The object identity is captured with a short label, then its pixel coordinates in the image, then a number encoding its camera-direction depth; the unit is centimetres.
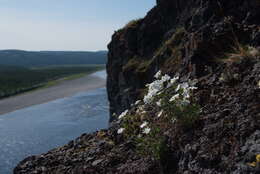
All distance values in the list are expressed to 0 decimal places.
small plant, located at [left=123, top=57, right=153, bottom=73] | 2221
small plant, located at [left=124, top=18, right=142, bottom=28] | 2575
